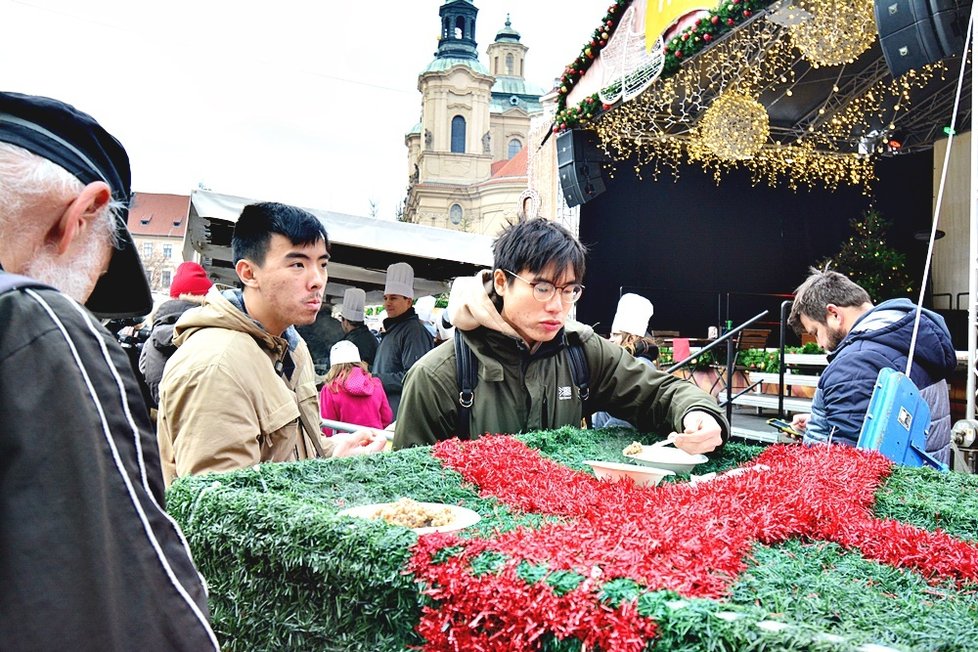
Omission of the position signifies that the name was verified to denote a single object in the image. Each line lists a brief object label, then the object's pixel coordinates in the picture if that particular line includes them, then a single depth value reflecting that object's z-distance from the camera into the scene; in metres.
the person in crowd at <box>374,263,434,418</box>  6.18
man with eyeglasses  2.48
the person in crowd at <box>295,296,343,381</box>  8.92
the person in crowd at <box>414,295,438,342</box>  8.96
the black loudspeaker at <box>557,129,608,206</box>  11.86
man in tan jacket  2.18
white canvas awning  6.82
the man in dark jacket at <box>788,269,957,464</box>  3.41
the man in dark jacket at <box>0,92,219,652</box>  0.74
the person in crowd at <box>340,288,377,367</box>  7.14
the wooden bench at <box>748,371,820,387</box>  9.37
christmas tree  15.03
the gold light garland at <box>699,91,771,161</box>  10.43
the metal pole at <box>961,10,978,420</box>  4.54
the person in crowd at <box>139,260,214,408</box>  3.88
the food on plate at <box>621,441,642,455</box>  1.94
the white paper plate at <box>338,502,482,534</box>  1.22
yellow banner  8.51
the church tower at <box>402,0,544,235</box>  63.84
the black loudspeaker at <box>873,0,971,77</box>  5.21
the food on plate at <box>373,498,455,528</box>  1.24
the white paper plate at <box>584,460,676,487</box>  1.60
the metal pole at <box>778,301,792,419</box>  8.21
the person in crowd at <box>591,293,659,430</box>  5.17
